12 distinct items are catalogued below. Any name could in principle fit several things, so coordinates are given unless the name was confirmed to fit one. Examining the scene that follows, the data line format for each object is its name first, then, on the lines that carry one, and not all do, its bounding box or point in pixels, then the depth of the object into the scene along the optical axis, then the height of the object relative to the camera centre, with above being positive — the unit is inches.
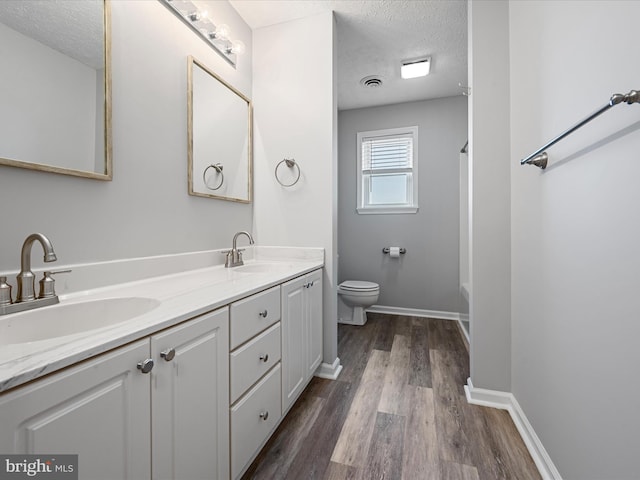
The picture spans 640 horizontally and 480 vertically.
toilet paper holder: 135.6 -4.7
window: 135.6 +33.1
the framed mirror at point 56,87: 37.2 +21.8
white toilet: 119.1 -24.7
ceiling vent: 115.0 +63.9
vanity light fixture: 61.4 +49.1
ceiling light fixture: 102.9 +62.0
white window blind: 137.2 +41.4
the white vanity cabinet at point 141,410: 21.0 -15.2
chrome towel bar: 27.2 +13.5
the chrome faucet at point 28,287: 33.2 -5.8
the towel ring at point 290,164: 82.4 +21.5
